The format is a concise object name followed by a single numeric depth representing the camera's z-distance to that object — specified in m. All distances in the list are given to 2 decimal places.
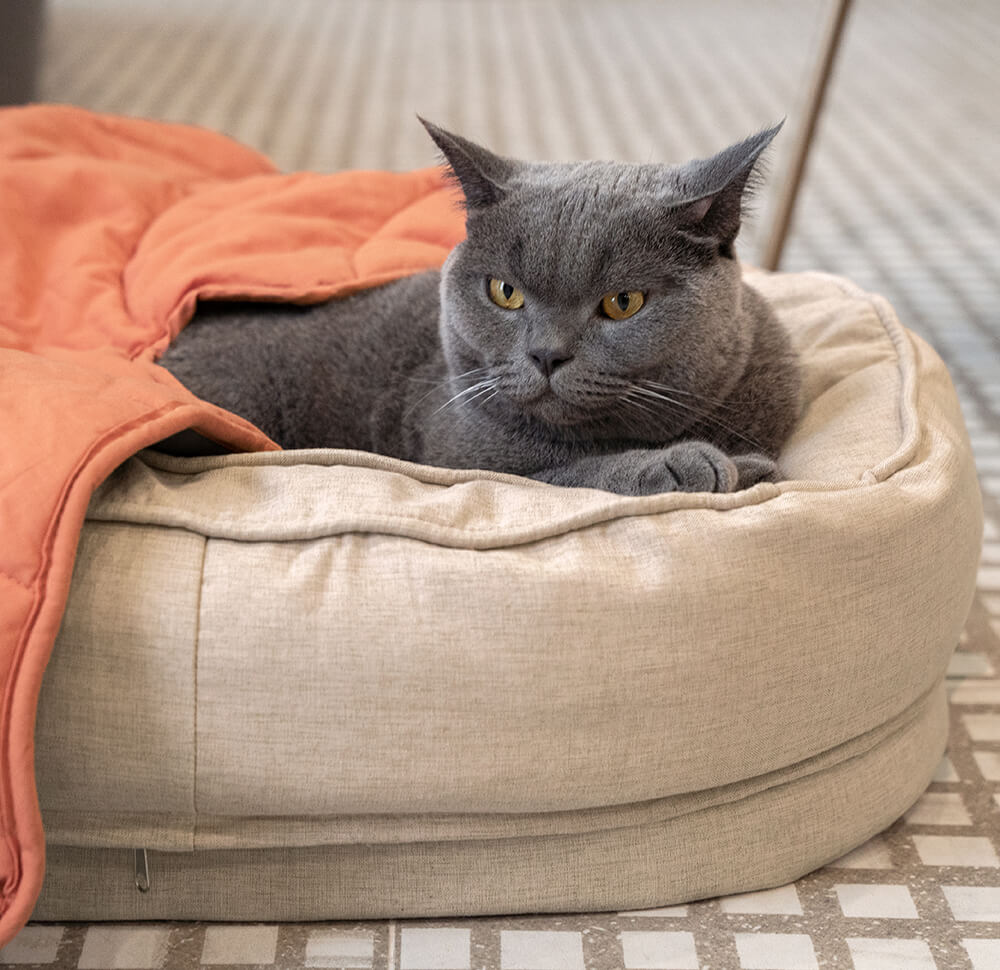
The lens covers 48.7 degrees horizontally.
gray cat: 1.06
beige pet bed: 0.92
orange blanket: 0.87
